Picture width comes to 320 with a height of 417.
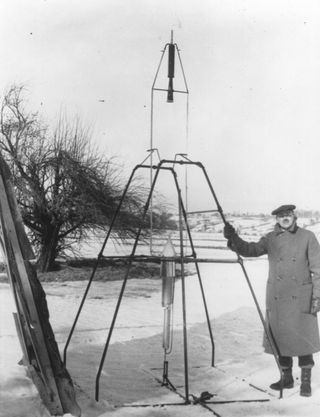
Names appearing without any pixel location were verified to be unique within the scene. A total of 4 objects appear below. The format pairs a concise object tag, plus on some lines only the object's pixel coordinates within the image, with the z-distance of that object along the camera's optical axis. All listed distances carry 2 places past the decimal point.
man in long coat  4.71
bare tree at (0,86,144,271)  14.52
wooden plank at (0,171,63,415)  3.84
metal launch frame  4.39
